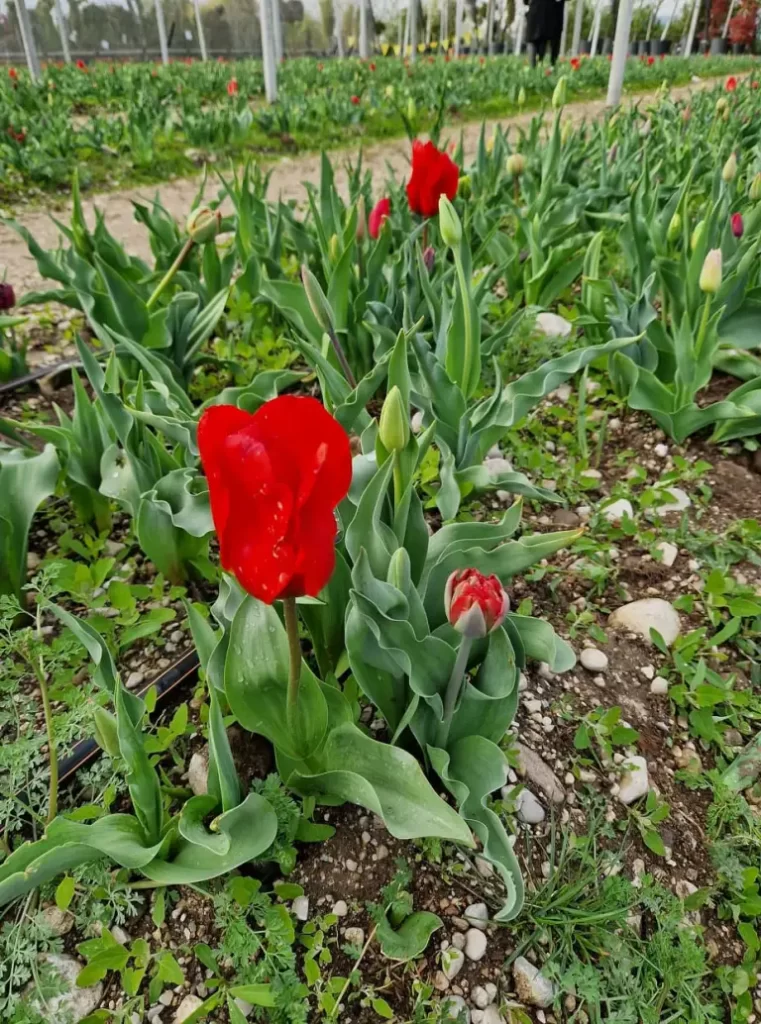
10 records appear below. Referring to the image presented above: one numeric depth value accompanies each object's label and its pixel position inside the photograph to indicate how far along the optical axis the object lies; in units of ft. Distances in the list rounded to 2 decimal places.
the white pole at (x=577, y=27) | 63.58
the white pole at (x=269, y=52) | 20.04
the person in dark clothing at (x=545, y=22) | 35.06
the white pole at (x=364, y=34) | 49.10
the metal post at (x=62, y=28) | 47.75
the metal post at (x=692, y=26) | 86.94
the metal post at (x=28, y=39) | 26.12
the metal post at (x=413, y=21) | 61.18
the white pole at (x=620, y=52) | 15.06
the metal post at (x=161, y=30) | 47.34
